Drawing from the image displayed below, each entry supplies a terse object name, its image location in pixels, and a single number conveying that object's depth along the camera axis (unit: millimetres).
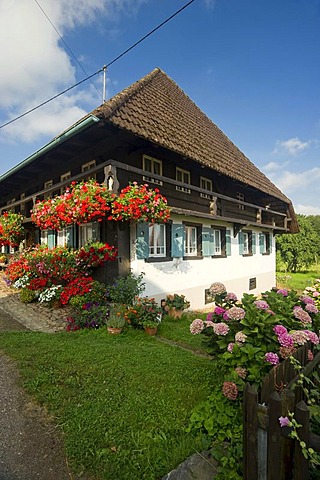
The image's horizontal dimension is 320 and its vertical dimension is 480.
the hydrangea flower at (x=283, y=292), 3083
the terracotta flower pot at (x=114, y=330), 5752
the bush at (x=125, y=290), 6883
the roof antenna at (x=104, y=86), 8548
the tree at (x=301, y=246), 29266
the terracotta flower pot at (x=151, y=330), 6113
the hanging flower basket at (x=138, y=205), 6301
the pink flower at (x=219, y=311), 2807
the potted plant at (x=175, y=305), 7934
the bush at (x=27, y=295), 8133
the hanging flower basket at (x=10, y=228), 11102
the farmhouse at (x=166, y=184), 7398
